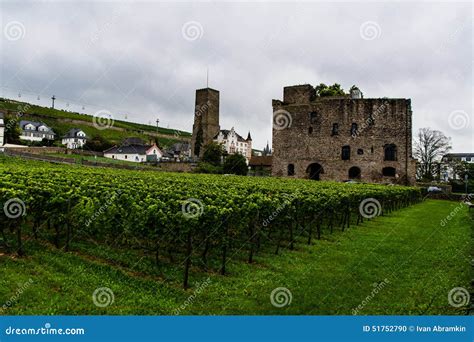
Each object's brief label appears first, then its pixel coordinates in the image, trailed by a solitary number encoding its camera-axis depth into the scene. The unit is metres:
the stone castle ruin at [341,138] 46.56
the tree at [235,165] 54.41
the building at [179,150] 98.54
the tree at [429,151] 62.41
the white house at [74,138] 97.25
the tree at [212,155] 61.96
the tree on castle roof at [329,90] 61.60
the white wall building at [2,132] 65.60
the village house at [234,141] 96.59
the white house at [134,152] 79.31
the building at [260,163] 78.18
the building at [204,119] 78.38
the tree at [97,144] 84.31
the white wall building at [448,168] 59.83
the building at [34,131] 89.19
